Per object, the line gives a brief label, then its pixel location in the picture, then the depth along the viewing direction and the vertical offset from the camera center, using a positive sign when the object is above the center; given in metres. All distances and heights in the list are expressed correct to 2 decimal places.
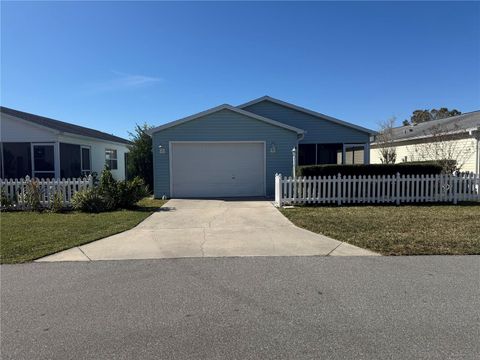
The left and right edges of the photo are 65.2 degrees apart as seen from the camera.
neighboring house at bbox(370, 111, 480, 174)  16.96 +1.51
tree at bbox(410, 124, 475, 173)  16.70 +1.16
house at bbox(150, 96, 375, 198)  15.73 +0.90
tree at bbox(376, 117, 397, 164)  25.16 +1.82
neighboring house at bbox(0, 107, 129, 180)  15.92 +1.29
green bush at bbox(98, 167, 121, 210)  12.17 -0.48
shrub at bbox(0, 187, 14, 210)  12.22 -0.80
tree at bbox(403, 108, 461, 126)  50.34 +8.23
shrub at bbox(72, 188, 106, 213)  11.86 -0.78
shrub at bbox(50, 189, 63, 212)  11.92 -0.84
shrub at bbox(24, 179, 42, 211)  12.12 -0.58
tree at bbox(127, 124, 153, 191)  18.75 +0.79
